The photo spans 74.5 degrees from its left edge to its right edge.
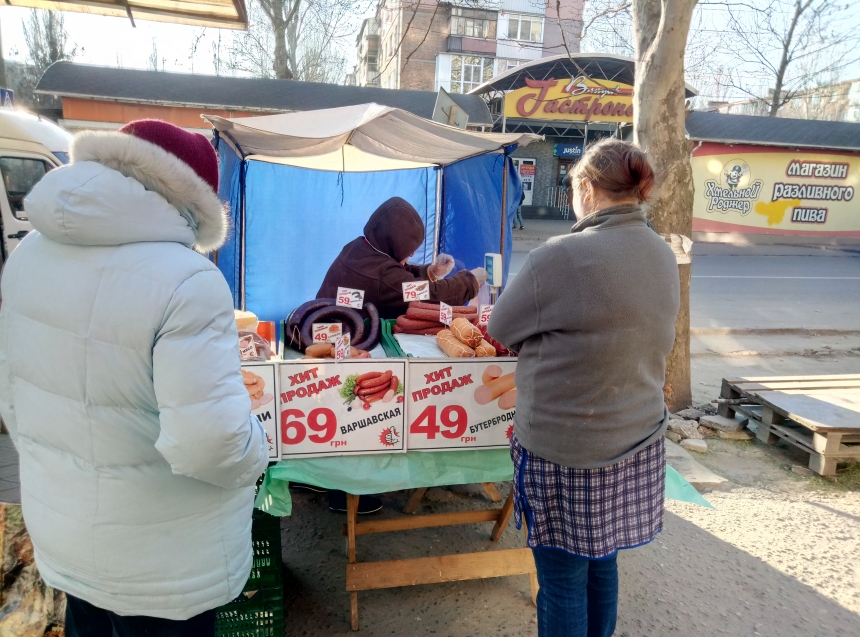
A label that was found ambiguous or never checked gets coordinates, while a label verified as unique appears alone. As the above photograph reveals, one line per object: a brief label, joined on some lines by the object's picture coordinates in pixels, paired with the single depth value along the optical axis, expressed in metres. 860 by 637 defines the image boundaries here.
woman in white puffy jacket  1.23
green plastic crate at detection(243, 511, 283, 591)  2.31
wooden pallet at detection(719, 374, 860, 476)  4.05
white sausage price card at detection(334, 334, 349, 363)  2.38
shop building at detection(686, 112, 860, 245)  19.17
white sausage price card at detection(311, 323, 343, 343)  2.76
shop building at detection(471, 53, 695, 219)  18.02
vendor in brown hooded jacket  3.59
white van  7.03
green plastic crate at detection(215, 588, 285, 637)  2.31
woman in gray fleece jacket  1.64
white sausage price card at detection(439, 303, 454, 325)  3.02
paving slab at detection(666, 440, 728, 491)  3.97
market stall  2.34
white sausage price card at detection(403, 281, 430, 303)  3.22
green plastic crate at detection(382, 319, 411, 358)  2.69
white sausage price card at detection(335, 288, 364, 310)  3.00
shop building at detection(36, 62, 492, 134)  13.78
